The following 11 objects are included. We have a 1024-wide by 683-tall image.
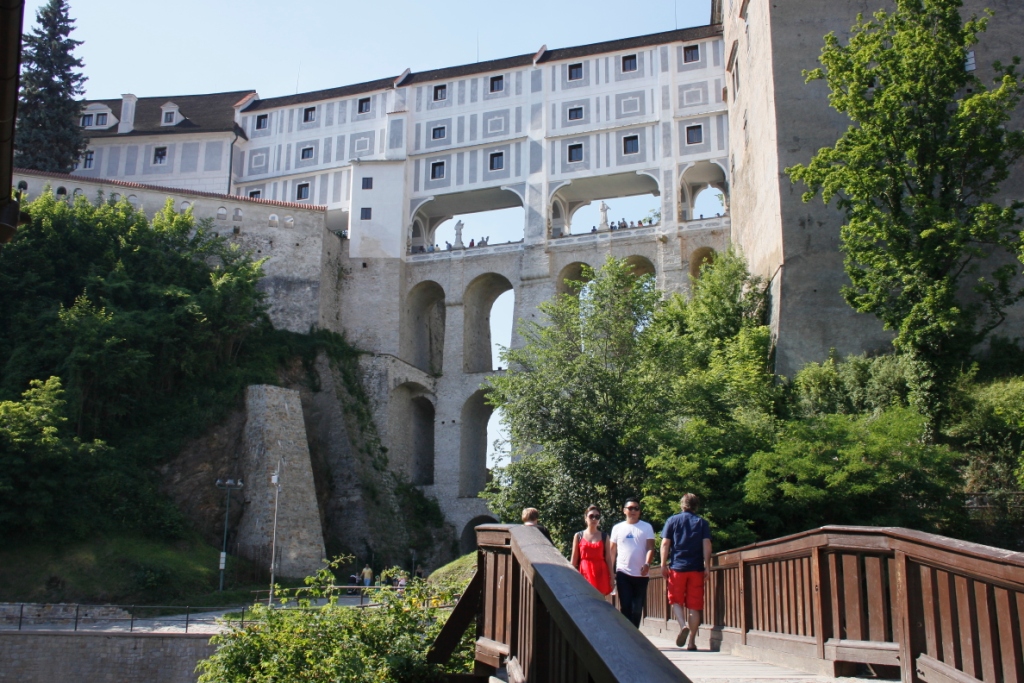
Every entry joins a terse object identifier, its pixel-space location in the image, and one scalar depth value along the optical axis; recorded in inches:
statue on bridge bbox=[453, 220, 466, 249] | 1835.6
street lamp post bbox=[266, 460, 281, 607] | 1222.2
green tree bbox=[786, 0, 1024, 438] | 776.9
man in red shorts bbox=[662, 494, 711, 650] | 344.2
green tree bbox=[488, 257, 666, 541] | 824.9
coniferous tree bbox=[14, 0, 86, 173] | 1838.1
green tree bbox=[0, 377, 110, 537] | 1114.1
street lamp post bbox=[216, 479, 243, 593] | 1186.3
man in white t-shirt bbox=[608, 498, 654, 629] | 344.2
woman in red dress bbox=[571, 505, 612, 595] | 353.4
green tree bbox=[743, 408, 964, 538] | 673.0
